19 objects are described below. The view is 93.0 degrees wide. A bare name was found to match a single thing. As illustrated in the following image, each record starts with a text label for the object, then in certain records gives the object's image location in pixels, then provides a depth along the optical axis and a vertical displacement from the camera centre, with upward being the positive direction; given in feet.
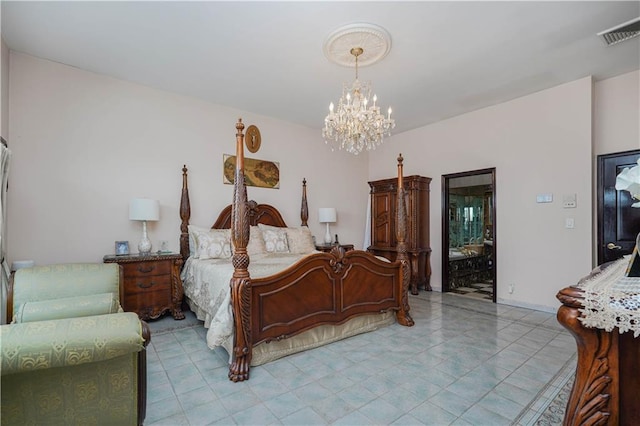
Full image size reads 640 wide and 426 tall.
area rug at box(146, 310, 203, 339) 11.01 -4.17
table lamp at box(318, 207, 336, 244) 17.46 -0.04
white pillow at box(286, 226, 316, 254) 14.96 -1.28
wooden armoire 16.97 -0.49
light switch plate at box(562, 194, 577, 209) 12.46 +0.60
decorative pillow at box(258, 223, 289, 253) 14.19 -1.15
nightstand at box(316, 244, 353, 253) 16.52 -1.76
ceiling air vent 8.29 +5.25
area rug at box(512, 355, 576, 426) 5.93 -4.02
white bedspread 7.88 -2.32
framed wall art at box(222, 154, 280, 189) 15.07 +2.27
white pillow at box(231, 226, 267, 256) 13.42 -1.25
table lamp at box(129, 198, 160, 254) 11.61 +0.10
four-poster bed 7.89 -2.48
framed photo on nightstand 11.88 -1.29
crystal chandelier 9.96 +3.17
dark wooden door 11.48 +0.10
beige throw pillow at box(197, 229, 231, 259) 12.26 -1.22
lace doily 3.07 -0.95
